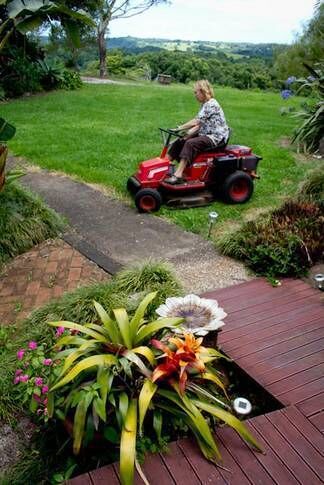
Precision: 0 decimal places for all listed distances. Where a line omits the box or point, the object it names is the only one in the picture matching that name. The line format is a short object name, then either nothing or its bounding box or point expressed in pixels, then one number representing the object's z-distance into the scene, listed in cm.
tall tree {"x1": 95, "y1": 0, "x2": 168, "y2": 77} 1967
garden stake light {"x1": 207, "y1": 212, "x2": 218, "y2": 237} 465
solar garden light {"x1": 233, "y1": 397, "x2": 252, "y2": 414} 238
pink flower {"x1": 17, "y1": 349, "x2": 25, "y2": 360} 238
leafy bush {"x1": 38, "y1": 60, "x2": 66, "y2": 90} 1402
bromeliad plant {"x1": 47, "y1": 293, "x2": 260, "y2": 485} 206
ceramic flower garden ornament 242
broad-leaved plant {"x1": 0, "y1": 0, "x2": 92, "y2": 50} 394
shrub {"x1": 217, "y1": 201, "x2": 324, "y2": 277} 409
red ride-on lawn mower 548
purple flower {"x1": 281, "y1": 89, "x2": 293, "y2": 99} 863
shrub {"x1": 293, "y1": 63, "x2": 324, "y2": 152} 812
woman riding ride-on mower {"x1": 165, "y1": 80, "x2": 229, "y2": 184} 536
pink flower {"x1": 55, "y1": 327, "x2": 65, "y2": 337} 258
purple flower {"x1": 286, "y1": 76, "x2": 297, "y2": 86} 846
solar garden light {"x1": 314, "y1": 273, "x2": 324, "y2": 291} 379
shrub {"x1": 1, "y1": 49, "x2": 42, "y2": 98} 1300
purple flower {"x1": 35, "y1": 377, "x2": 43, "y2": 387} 227
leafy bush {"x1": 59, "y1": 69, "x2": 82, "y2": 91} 1470
